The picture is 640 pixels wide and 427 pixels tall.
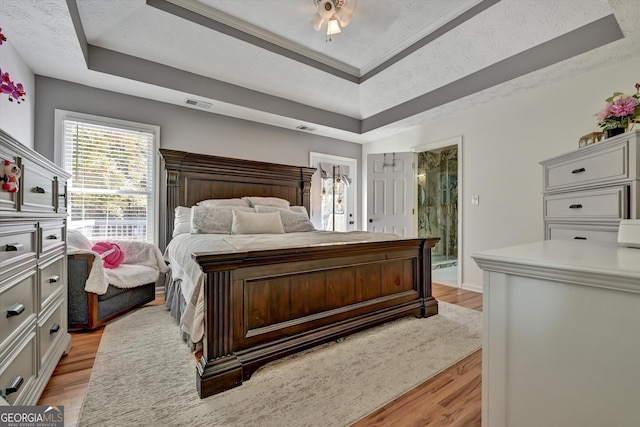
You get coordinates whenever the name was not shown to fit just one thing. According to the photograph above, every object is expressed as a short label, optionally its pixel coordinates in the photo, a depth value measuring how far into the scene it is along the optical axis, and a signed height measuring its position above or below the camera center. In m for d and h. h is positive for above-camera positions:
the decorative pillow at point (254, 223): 2.98 -0.12
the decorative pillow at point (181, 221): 3.13 -0.10
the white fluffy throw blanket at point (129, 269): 2.30 -0.55
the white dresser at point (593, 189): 1.58 +0.15
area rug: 1.35 -0.99
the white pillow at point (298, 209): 4.08 +0.06
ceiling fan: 2.54 +1.89
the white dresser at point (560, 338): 0.59 -0.31
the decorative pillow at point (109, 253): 2.77 -0.41
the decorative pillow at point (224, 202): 3.48 +0.14
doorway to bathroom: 6.22 +0.25
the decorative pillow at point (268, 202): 3.76 +0.16
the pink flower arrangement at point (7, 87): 1.14 +0.53
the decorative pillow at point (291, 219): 3.43 -0.08
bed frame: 1.56 -0.62
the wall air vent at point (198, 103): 3.47 +1.41
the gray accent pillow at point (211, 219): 2.98 -0.07
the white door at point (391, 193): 4.68 +0.35
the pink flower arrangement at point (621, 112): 1.72 +0.64
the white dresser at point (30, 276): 1.11 -0.31
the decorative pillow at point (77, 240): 2.52 -0.25
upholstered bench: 2.28 -0.74
